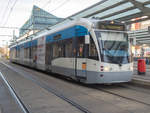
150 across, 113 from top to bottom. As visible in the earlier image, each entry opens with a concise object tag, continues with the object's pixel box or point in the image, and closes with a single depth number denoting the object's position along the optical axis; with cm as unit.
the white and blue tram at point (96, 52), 879
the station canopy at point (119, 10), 1204
